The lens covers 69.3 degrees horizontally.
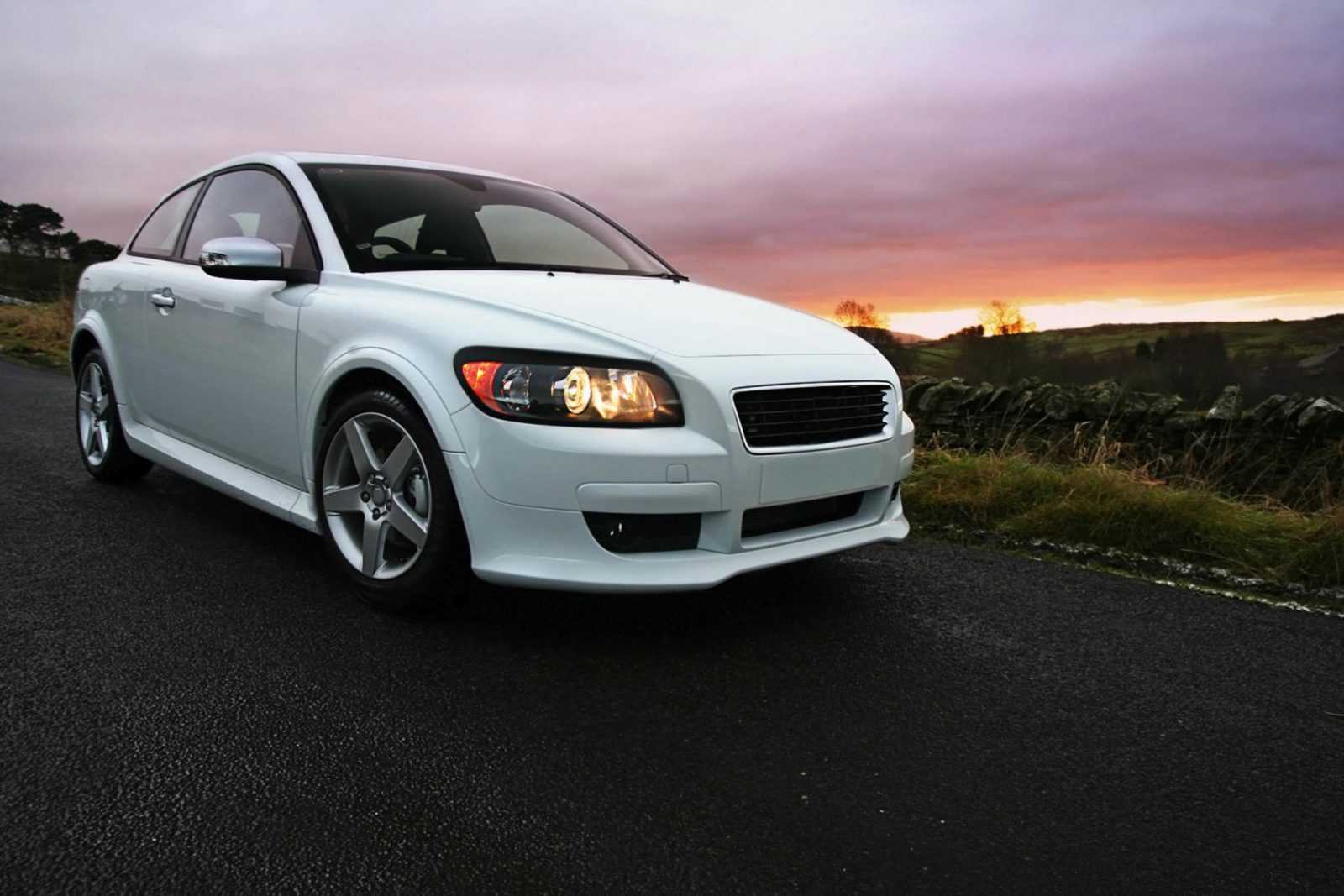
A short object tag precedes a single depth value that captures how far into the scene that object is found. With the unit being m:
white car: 2.80
